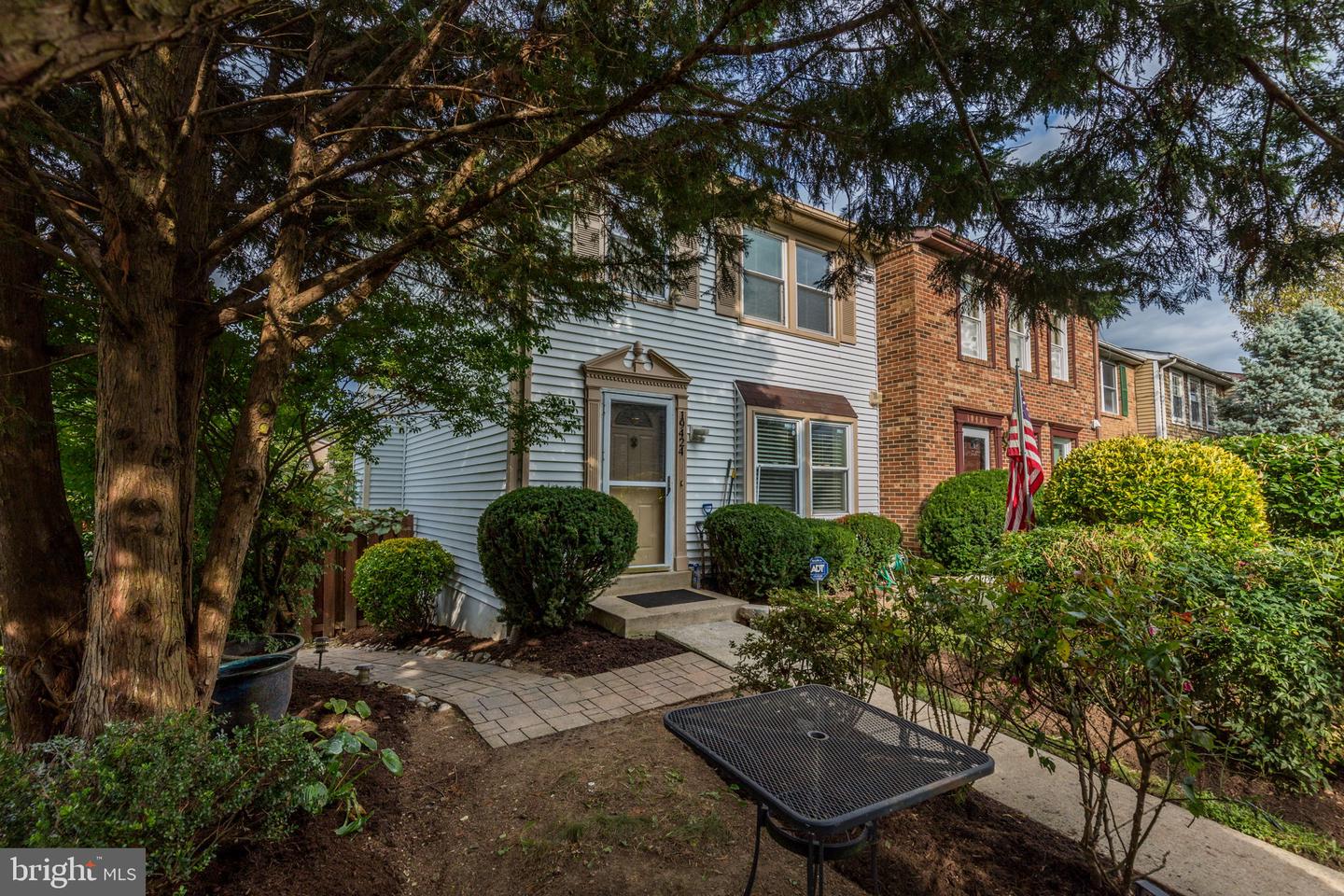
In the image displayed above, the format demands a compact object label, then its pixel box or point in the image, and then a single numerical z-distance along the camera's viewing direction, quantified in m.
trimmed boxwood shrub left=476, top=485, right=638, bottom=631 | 5.30
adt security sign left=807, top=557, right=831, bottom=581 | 5.09
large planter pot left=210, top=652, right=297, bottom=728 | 3.03
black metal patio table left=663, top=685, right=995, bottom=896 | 1.43
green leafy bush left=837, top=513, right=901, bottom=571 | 8.04
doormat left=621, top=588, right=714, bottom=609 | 6.21
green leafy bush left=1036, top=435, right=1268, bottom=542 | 4.92
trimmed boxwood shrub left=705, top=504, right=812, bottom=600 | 6.74
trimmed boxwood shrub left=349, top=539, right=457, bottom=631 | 7.11
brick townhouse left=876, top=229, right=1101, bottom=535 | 9.41
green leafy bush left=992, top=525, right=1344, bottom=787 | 2.65
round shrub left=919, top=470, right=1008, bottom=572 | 8.60
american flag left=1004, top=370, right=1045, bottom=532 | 6.36
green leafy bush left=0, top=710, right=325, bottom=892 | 1.61
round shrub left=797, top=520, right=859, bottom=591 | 7.12
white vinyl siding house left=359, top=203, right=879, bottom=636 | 6.83
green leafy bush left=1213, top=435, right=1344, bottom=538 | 4.92
